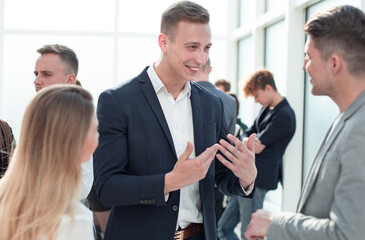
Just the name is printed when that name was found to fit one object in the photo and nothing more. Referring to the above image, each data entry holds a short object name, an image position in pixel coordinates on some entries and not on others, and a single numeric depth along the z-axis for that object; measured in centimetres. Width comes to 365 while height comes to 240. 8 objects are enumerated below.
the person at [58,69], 281
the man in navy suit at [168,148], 175
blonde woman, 121
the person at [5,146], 184
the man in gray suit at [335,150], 128
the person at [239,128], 474
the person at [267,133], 400
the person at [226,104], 380
